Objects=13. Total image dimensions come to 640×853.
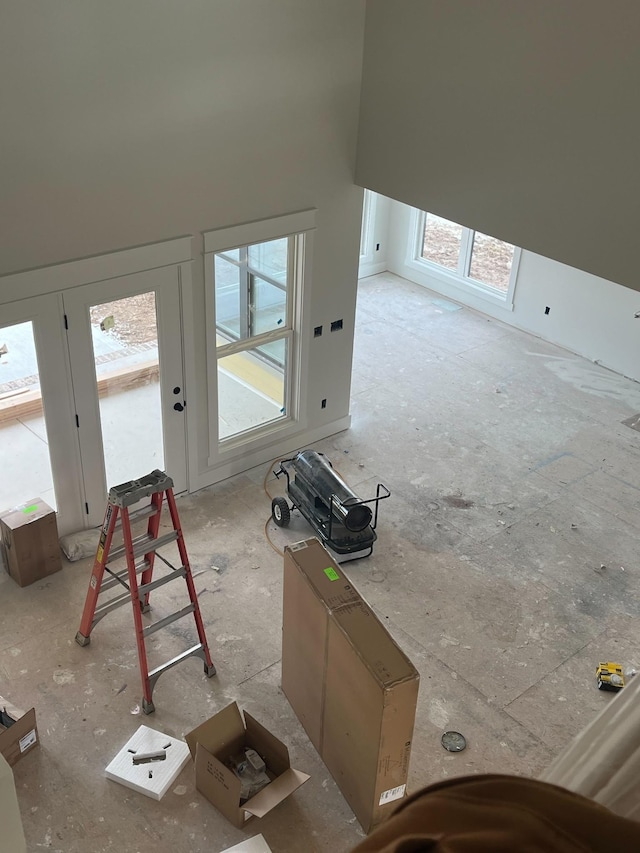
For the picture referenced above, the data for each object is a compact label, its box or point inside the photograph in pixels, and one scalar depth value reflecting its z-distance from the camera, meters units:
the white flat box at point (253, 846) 3.85
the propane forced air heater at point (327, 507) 5.69
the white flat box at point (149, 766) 4.13
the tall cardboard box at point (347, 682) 3.66
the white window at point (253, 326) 5.91
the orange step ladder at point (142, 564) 4.41
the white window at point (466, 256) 9.88
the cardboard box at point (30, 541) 5.23
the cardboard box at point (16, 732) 4.14
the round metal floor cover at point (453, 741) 4.46
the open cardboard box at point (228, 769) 3.91
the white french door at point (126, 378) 5.29
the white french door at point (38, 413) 5.00
